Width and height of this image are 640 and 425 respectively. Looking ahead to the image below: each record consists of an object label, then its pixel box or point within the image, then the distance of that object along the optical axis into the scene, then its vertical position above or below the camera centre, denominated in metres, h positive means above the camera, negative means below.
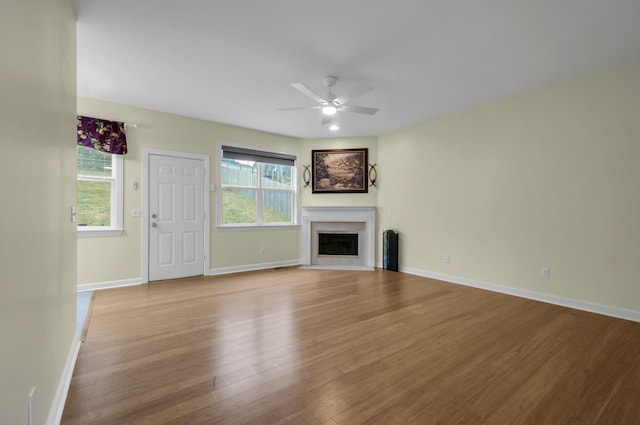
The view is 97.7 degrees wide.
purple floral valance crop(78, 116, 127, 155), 3.79 +1.02
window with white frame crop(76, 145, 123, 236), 3.91 +0.23
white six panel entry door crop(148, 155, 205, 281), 4.39 -0.13
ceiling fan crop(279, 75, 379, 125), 3.05 +1.29
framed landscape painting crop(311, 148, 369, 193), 5.83 +0.85
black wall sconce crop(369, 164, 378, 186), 5.78 +0.76
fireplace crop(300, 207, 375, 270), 5.76 -0.57
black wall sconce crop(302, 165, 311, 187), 5.95 +0.77
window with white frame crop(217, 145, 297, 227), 5.16 +0.43
